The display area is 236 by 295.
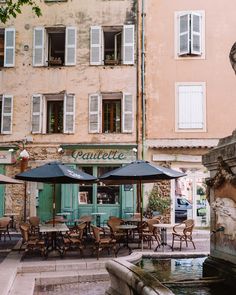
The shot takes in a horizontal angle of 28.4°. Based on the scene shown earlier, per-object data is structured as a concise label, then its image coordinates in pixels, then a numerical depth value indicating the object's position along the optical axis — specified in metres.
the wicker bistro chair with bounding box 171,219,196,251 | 11.41
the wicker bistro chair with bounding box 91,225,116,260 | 10.06
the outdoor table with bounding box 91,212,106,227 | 15.89
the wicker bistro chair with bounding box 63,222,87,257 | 10.52
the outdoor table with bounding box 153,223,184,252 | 11.07
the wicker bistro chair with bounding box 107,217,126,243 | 11.20
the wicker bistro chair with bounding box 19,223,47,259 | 10.34
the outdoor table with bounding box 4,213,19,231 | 17.22
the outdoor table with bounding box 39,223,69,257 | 10.20
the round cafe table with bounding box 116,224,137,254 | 10.87
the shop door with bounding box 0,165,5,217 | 18.47
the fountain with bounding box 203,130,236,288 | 5.20
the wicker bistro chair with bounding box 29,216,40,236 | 12.57
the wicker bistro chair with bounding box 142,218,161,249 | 11.71
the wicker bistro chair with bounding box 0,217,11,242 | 12.84
